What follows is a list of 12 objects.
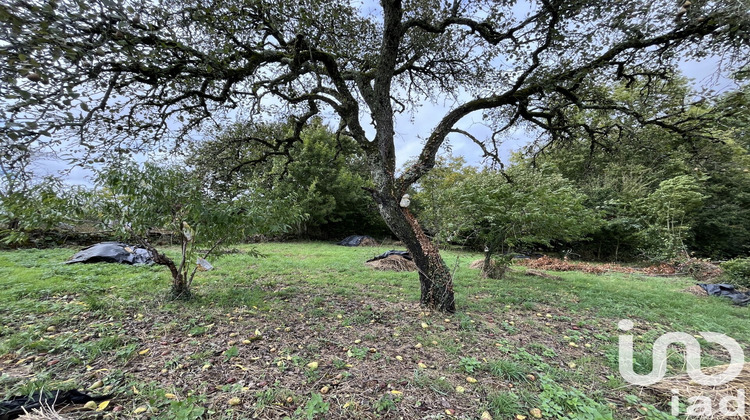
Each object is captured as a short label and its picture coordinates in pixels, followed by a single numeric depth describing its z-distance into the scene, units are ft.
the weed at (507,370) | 6.57
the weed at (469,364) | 6.81
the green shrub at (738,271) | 18.07
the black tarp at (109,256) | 19.02
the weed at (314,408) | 5.03
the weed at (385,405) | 5.30
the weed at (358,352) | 7.25
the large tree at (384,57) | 7.76
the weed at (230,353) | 6.88
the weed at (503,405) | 5.31
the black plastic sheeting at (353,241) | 44.42
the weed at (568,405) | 5.21
